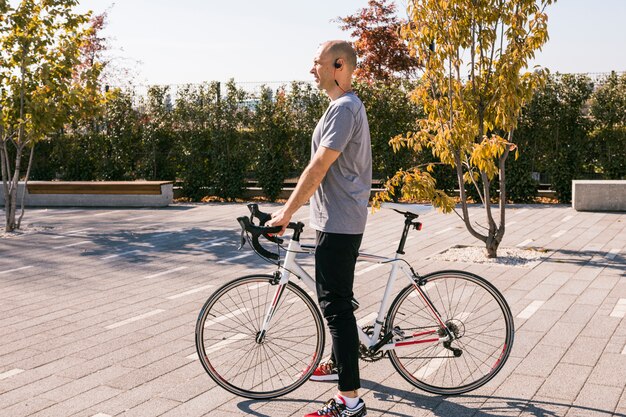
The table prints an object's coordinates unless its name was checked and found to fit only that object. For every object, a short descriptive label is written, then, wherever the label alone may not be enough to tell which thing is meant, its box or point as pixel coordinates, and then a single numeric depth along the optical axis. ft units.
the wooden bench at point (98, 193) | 53.88
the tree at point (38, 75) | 38.99
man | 12.36
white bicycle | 14.06
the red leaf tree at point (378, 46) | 87.51
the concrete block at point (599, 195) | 44.98
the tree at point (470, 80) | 28.27
